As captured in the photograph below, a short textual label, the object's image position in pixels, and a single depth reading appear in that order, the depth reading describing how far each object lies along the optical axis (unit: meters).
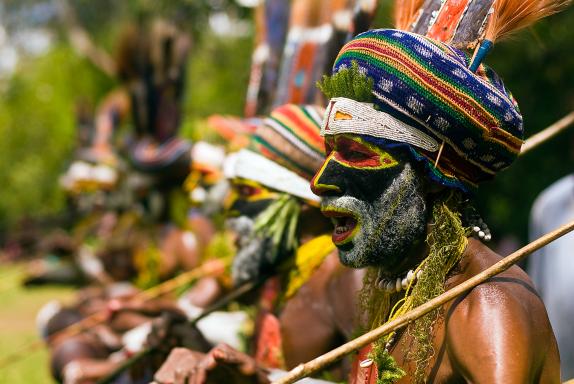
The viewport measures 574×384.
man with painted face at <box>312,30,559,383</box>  2.58
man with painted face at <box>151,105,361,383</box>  3.81
